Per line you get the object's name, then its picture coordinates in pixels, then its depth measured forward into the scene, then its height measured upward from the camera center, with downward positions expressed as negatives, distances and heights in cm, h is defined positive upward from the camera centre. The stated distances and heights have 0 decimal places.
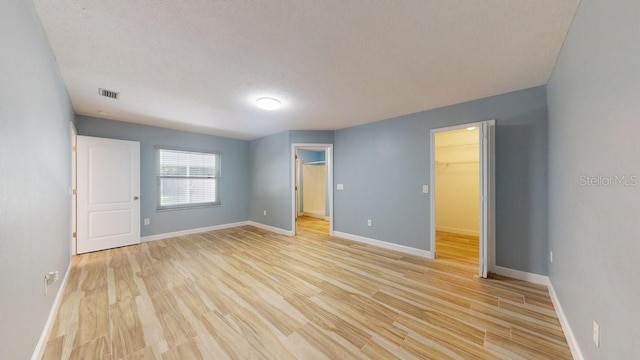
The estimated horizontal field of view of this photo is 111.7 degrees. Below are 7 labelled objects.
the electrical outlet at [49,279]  174 -86
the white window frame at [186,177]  464 +5
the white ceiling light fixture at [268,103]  294 +106
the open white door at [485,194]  270 -18
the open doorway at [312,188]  706 -31
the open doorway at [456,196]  367 -38
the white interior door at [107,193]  370 -25
